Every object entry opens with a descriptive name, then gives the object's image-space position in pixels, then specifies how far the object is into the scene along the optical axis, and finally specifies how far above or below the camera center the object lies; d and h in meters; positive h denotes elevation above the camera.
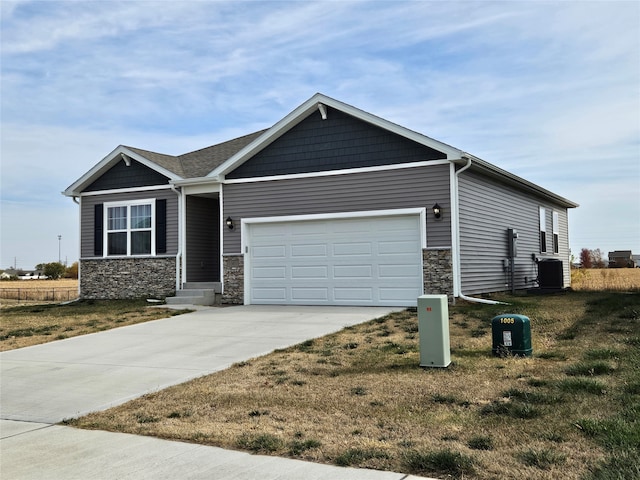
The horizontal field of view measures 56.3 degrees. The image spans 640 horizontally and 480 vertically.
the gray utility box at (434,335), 7.46 -0.90
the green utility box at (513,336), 7.96 -0.99
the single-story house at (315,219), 14.65 +1.28
